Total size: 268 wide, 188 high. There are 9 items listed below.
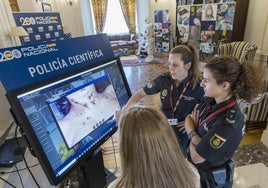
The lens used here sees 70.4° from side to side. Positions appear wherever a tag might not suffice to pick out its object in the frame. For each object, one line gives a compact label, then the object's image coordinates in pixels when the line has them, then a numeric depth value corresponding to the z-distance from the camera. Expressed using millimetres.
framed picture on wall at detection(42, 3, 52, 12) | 4809
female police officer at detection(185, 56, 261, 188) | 1035
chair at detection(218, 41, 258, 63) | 3361
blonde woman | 650
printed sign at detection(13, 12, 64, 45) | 3486
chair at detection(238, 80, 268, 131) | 2627
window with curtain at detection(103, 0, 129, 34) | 9820
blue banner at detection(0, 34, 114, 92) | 760
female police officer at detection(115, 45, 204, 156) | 1505
